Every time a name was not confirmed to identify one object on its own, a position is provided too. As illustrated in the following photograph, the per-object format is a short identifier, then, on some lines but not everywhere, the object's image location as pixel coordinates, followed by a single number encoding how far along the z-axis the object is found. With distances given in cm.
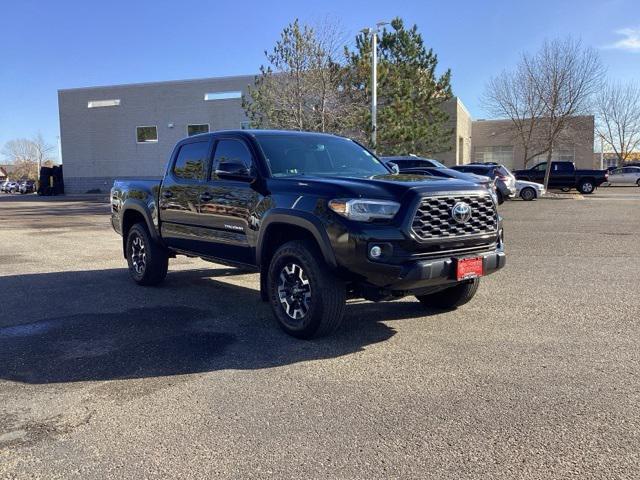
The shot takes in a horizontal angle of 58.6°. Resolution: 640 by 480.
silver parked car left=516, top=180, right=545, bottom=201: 2672
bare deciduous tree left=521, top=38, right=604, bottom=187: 3180
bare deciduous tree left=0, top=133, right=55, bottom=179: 10300
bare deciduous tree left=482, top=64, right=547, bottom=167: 3478
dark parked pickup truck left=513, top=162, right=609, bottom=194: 3161
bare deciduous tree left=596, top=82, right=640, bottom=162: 6094
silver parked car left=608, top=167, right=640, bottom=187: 4288
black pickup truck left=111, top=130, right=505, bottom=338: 470
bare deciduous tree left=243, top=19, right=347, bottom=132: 2242
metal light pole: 2211
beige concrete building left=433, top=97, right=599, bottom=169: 4053
